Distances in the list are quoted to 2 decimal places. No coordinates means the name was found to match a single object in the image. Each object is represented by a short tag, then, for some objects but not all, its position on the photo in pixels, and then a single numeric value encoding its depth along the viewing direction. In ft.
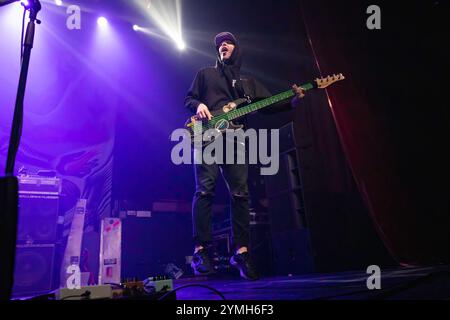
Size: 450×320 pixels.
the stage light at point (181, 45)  20.87
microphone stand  3.89
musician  8.36
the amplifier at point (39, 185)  12.01
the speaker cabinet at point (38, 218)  11.51
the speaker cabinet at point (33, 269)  10.89
